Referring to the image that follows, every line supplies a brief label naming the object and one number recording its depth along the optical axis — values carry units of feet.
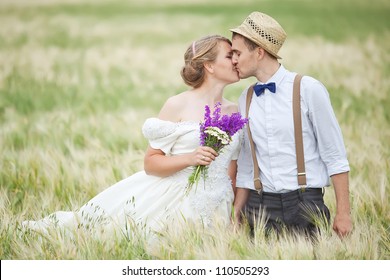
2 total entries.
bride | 25.31
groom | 23.72
